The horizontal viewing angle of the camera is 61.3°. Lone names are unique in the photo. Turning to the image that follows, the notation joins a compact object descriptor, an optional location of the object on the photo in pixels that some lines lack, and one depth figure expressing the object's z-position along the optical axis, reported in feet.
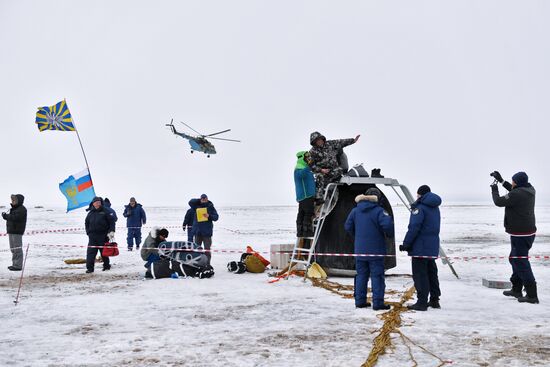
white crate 34.86
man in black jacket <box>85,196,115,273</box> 36.17
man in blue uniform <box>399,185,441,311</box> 21.31
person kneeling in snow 33.83
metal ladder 29.66
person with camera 22.93
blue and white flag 40.37
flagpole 40.91
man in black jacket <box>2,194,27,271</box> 36.65
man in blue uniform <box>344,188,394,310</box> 21.45
